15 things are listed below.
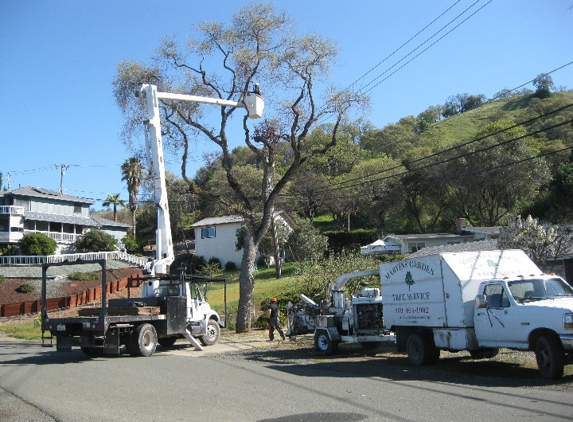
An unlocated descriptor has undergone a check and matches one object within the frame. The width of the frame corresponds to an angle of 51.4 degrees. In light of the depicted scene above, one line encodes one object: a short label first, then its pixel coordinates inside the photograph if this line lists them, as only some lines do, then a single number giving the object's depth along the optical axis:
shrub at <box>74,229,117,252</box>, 60.38
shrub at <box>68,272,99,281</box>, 49.78
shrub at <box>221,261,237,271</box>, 59.33
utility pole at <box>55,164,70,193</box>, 69.89
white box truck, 11.34
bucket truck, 16.94
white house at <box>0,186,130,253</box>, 59.91
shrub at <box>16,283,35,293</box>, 46.68
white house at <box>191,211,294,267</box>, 59.50
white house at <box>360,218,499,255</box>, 49.38
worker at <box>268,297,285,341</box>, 21.38
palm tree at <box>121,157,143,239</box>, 69.19
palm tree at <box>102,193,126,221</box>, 78.12
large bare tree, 25.14
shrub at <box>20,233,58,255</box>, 56.31
